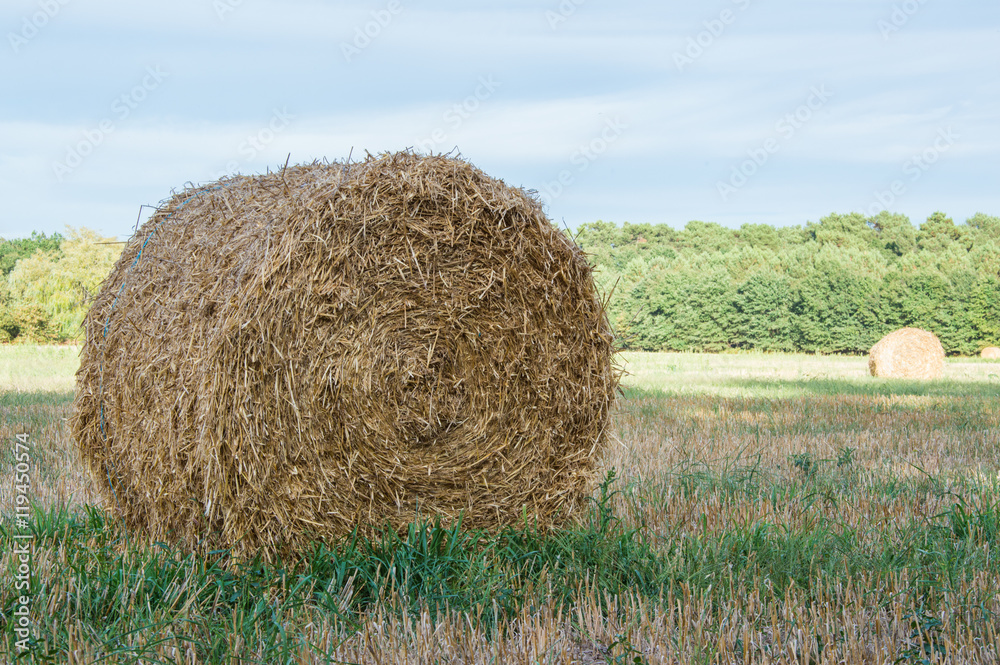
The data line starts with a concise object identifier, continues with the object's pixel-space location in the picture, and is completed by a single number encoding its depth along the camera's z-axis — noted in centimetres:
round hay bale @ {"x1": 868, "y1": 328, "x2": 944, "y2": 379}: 2005
